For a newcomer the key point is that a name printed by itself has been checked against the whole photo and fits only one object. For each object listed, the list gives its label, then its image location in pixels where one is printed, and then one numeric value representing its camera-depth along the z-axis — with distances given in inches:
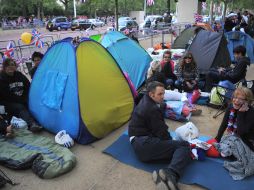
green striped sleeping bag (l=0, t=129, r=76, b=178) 108.2
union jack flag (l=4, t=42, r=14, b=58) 241.0
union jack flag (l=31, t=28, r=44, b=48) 282.5
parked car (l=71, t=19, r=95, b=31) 894.6
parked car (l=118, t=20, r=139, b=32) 649.4
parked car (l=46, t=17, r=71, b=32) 889.8
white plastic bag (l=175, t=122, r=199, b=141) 123.7
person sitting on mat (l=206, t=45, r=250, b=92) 181.1
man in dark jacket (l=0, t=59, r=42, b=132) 147.2
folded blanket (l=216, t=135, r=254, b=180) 102.5
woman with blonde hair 107.5
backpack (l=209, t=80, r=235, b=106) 162.3
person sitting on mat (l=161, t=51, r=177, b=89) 194.5
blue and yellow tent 131.7
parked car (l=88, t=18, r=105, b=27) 1078.8
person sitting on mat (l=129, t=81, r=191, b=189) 106.6
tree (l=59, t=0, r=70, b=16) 1385.6
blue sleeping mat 99.0
